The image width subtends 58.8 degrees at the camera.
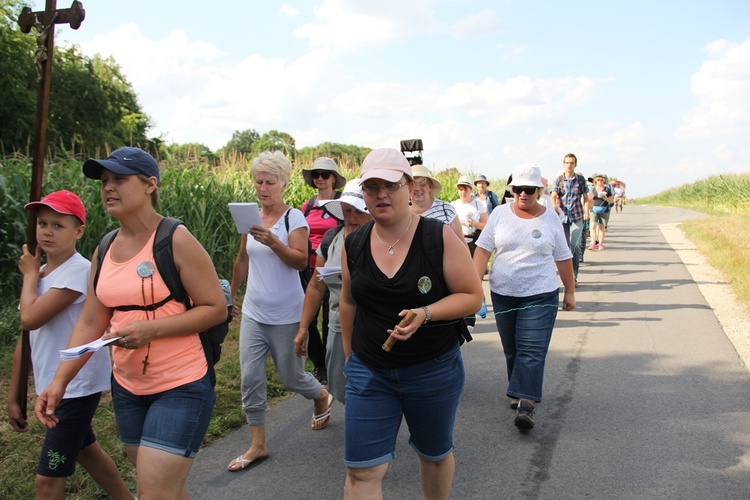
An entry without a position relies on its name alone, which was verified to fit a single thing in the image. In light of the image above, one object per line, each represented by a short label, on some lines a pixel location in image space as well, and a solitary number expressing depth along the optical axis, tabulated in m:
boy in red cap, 2.95
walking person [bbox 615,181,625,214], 35.82
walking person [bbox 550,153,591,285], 10.57
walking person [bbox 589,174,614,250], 15.70
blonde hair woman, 4.17
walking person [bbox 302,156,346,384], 5.32
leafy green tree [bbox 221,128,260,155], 57.97
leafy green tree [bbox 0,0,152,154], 29.80
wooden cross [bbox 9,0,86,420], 3.16
